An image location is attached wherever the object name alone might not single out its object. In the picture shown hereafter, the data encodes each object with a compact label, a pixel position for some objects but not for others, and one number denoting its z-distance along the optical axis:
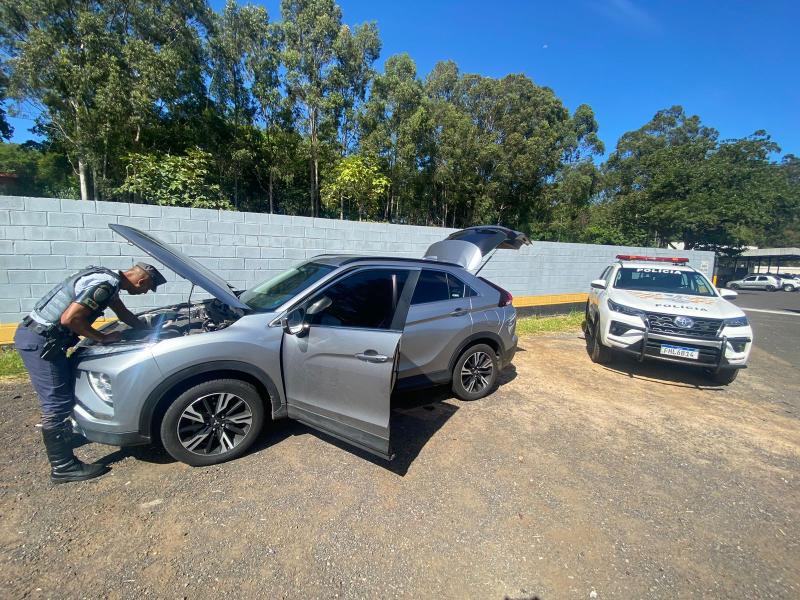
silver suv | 2.55
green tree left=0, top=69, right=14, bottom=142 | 21.08
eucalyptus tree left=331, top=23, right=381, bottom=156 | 17.83
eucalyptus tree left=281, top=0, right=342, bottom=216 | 17.27
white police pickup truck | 4.73
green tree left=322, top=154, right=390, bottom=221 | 15.36
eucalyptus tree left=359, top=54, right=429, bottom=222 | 17.61
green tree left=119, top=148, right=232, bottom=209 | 7.85
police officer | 2.48
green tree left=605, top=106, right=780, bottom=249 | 25.58
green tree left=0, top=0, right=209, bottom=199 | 12.73
